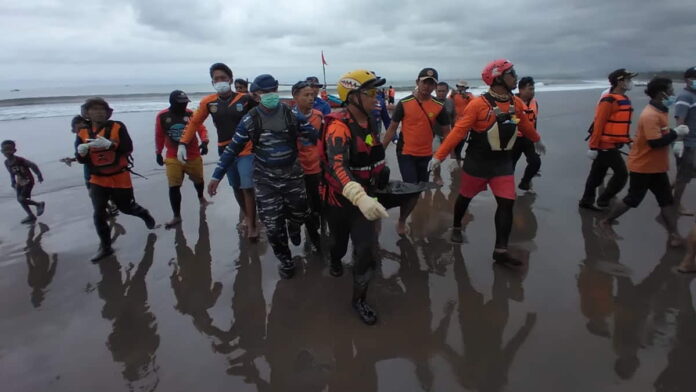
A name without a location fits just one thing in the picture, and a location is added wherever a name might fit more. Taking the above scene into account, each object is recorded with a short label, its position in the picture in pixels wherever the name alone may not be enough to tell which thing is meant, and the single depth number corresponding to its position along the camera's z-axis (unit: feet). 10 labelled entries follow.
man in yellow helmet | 9.64
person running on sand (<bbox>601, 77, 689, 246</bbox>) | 13.65
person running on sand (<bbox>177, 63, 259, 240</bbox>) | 15.29
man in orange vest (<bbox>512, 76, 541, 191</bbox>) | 19.79
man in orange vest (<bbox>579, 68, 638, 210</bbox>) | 16.51
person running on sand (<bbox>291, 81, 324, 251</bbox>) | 14.10
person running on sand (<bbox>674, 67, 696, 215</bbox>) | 15.65
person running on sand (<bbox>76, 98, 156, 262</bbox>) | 14.46
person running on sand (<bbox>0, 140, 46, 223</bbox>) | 19.10
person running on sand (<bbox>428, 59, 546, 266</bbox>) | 12.38
